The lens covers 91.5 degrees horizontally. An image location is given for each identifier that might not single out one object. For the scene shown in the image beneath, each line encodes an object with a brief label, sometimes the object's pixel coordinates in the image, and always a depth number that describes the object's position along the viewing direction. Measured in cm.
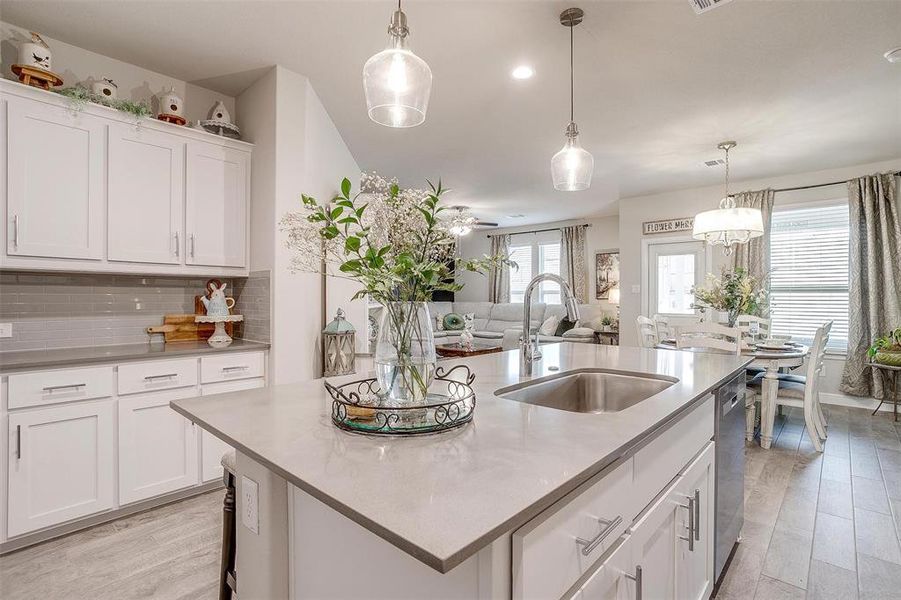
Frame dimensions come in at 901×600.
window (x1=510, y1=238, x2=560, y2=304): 871
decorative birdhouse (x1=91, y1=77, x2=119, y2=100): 256
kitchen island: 67
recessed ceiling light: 288
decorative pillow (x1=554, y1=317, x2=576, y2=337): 766
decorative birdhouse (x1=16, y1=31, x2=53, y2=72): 231
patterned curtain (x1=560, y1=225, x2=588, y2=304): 828
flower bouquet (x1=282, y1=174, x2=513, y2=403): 104
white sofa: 713
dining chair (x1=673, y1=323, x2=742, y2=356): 306
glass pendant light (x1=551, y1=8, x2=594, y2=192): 237
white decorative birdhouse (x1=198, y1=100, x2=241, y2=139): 297
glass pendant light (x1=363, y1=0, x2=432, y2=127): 147
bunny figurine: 302
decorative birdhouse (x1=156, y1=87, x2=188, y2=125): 280
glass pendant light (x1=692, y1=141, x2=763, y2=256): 378
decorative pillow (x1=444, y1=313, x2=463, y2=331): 831
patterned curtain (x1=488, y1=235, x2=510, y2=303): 932
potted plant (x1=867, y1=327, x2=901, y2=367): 423
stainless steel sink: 173
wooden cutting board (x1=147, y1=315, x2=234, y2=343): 302
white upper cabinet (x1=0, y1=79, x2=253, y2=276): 228
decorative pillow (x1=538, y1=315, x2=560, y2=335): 745
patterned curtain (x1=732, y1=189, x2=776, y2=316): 545
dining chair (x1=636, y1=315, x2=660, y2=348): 451
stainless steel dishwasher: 173
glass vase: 112
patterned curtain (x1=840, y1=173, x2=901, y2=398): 466
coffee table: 556
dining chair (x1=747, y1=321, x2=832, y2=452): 339
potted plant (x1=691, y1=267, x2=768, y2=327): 394
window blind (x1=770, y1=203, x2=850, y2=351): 511
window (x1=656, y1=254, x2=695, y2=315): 630
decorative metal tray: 102
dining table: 338
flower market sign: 610
